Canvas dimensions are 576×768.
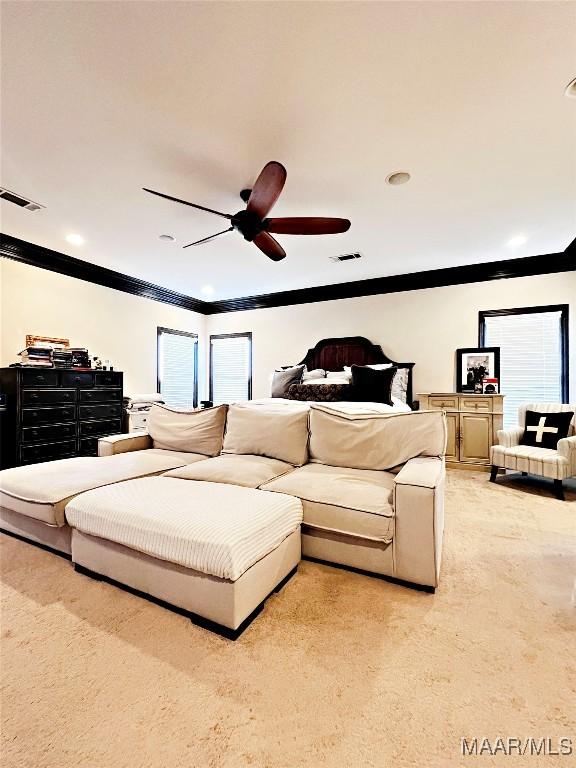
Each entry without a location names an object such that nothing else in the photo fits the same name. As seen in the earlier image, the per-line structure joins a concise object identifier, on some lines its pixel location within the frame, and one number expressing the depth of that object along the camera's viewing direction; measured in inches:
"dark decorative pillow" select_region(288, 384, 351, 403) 171.6
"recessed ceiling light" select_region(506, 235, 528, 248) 152.2
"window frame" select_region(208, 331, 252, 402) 259.3
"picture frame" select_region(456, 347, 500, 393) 184.5
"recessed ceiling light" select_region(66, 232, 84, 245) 151.4
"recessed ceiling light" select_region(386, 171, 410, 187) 106.0
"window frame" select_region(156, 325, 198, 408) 233.5
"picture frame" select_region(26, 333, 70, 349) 161.9
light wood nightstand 171.0
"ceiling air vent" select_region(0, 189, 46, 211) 116.6
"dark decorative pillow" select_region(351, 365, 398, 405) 168.1
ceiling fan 89.0
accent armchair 130.4
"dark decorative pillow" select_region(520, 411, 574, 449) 146.0
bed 204.1
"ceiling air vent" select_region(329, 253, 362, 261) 172.6
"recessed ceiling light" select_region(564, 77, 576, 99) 74.6
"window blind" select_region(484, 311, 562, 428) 176.1
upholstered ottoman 57.3
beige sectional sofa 60.2
